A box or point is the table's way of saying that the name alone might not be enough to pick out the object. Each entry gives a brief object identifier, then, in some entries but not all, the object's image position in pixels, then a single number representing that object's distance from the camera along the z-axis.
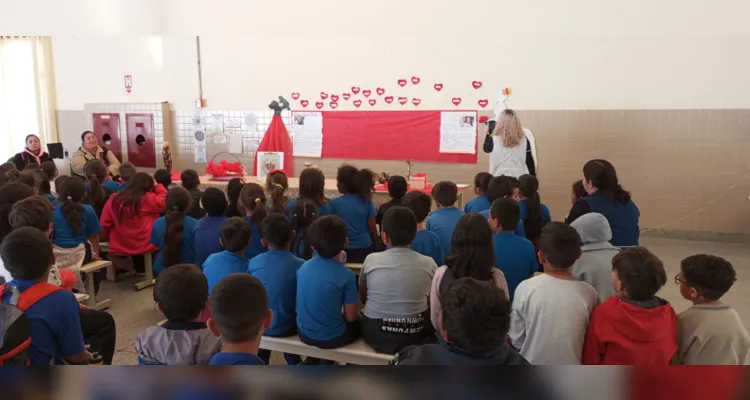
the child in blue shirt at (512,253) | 2.60
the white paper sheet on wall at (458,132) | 6.33
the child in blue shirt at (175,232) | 3.46
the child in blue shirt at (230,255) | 2.53
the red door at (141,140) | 7.44
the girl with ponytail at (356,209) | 3.51
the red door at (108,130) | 7.54
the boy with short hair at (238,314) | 1.50
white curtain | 7.36
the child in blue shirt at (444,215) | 3.14
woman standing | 5.02
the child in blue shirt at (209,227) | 3.13
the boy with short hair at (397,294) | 2.31
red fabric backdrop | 6.51
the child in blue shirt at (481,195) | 3.63
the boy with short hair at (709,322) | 1.80
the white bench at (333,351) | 2.27
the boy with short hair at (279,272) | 2.42
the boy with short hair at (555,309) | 1.95
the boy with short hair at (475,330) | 1.40
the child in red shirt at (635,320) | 1.80
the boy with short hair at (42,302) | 1.82
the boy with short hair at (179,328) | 1.62
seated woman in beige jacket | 5.74
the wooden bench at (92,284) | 3.52
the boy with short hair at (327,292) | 2.29
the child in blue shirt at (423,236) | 2.87
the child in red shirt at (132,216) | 3.97
